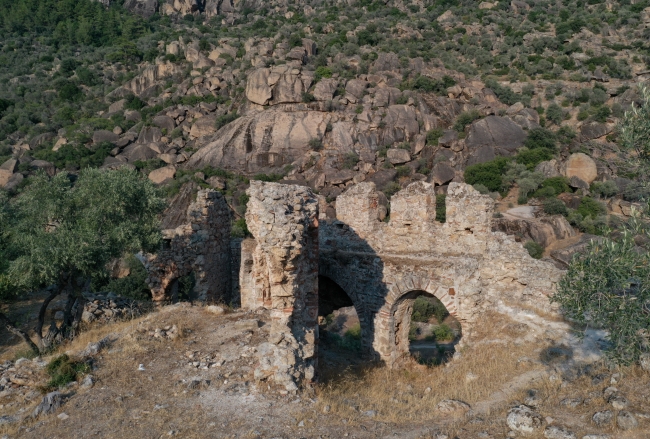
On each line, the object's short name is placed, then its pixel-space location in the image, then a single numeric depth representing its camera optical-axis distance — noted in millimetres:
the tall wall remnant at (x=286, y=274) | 8484
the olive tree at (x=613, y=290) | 6133
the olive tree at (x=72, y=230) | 10719
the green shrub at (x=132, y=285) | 21073
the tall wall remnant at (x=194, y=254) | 15008
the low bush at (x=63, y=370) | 8703
